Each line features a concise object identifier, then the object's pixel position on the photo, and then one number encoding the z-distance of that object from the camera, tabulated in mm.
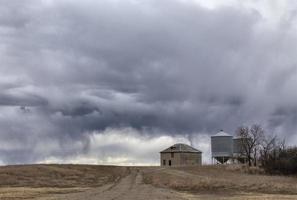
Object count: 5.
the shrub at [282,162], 89038
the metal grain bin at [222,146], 129625
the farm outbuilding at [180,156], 145500
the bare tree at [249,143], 125688
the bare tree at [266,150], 98000
